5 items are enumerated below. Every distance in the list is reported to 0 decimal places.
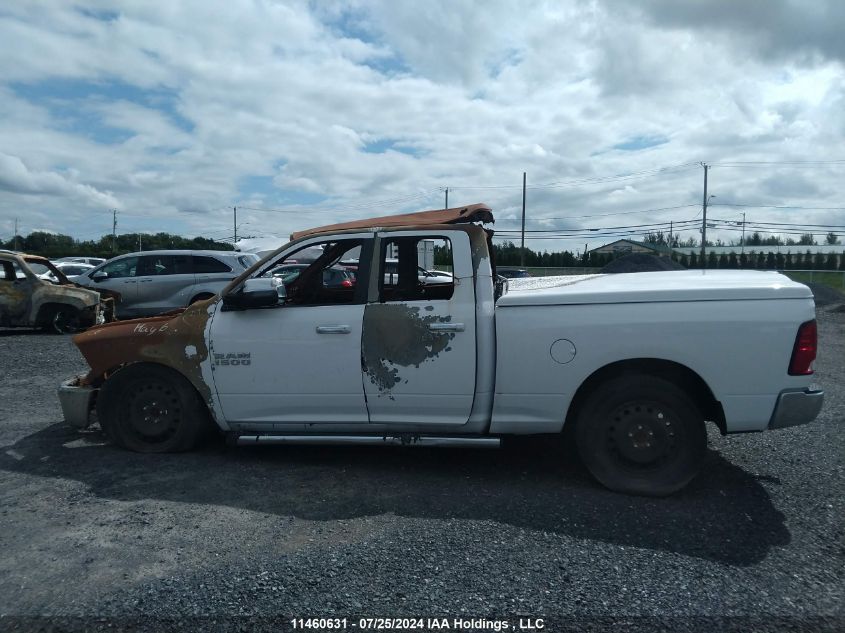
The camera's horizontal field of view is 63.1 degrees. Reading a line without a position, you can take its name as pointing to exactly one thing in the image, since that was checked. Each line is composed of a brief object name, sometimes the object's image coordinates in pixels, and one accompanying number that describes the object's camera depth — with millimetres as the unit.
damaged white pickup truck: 4406
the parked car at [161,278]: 14883
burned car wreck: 13047
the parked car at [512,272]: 30852
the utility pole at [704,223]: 56281
